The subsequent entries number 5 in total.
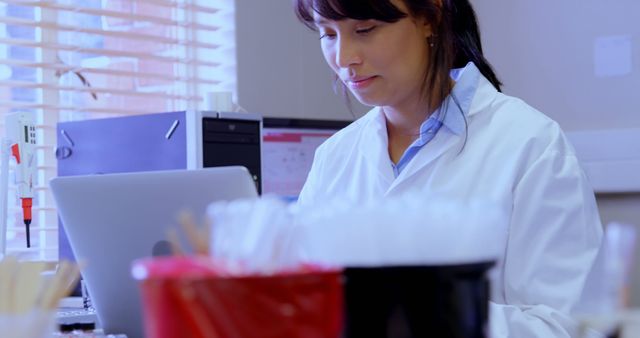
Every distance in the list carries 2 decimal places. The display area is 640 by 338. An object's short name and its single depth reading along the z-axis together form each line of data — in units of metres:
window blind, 2.76
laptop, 1.62
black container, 1.03
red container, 0.96
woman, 1.82
